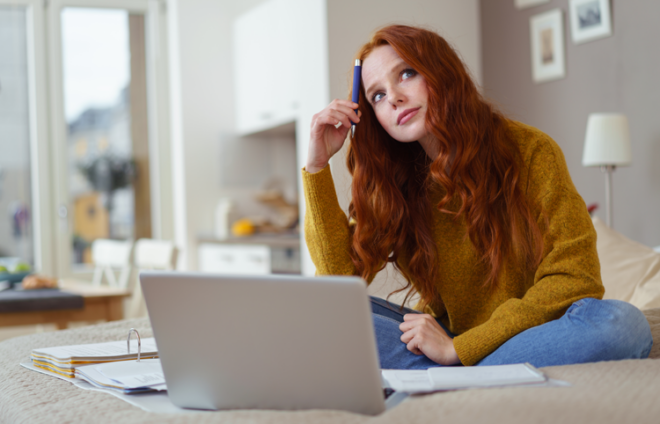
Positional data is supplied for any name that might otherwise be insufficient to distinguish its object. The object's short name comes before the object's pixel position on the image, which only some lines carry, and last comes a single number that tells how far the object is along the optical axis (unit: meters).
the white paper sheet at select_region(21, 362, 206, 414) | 0.83
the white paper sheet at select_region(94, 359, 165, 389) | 0.92
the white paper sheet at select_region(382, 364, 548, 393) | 0.77
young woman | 1.09
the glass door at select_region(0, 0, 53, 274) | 4.25
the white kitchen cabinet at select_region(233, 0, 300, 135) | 3.55
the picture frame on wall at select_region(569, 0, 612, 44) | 2.92
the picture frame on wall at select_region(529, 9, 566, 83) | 3.15
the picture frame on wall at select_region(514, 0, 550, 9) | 3.26
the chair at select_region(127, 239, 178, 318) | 2.93
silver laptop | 0.70
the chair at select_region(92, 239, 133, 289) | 3.30
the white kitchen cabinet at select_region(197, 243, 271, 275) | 3.66
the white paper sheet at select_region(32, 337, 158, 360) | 1.07
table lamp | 2.62
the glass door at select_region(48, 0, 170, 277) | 4.34
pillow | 1.82
